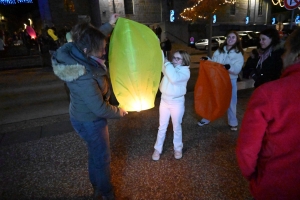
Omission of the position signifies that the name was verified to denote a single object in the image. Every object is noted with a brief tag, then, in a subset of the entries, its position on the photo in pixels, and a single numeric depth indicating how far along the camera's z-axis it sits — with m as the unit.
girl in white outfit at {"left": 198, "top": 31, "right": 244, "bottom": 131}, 3.24
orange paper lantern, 3.19
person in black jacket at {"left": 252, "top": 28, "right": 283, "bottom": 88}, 2.72
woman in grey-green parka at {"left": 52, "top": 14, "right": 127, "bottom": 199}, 1.62
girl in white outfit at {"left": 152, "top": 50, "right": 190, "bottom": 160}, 2.43
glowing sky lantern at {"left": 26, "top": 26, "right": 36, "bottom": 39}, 11.95
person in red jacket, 1.03
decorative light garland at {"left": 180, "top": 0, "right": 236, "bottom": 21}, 13.38
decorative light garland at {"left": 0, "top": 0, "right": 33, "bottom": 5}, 22.12
